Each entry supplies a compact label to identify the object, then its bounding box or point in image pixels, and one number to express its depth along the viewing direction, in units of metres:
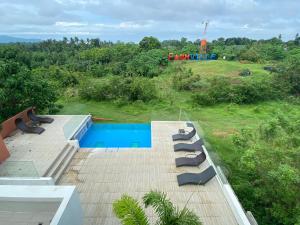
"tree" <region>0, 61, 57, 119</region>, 13.20
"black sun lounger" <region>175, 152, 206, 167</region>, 10.58
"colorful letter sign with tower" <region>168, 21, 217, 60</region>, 41.69
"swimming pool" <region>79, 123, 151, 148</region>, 14.33
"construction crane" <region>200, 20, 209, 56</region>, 46.27
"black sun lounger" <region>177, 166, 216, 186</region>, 9.34
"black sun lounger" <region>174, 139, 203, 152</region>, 11.85
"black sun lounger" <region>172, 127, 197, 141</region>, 13.11
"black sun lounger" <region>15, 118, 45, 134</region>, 13.38
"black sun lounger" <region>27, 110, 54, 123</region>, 14.75
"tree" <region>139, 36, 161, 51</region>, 43.19
